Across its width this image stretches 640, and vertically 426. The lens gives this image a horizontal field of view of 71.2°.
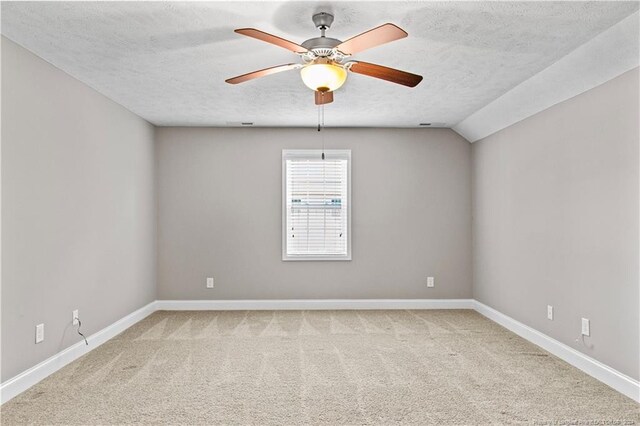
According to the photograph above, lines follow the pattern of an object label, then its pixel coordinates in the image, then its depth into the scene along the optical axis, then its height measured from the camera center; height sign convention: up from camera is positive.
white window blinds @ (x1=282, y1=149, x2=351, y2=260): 6.07 +0.14
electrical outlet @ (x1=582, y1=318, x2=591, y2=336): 3.58 -0.91
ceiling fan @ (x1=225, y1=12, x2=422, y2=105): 2.49 +0.95
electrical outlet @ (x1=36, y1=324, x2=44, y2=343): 3.38 -0.91
